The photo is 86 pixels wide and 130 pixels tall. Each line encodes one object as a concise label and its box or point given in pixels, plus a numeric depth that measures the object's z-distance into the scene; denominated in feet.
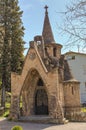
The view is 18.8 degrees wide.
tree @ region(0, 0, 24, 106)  99.35
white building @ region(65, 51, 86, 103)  146.51
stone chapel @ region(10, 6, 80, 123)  75.25
